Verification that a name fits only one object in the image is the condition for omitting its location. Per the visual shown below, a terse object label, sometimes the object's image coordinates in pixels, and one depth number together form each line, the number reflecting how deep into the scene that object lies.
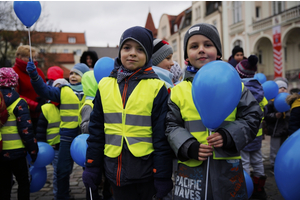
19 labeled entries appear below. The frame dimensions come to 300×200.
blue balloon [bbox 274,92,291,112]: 4.66
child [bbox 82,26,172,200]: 1.84
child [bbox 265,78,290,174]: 5.05
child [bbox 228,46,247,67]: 5.38
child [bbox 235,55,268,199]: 3.50
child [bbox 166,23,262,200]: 1.62
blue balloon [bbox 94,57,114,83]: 2.94
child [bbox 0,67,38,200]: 3.01
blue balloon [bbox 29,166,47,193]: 3.43
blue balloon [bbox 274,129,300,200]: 1.54
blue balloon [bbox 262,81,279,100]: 4.70
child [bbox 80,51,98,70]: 5.71
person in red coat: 4.14
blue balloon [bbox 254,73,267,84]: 5.33
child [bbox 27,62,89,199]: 3.53
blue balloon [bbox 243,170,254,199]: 2.63
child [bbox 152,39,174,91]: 2.80
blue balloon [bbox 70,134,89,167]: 2.52
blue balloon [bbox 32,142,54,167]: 3.26
